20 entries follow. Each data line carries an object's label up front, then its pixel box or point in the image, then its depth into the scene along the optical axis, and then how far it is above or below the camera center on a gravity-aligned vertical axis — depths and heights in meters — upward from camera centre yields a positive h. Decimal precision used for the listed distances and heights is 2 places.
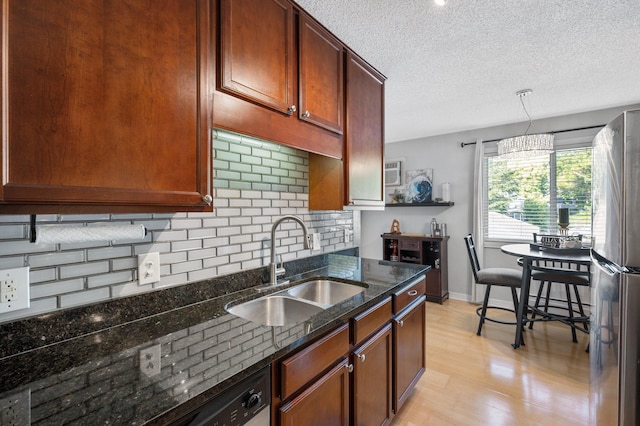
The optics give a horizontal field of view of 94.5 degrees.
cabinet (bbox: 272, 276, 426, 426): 1.01 -0.69
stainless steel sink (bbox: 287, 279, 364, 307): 1.75 -0.48
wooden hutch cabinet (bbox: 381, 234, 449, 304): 4.11 -0.63
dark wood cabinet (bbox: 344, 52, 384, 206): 1.89 +0.53
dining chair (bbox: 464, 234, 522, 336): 3.00 -0.69
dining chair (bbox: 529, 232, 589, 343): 2.81 -0.80
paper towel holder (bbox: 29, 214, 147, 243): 0.92 -0.06
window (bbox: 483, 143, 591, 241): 3.44 +0.23
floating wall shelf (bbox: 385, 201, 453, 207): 4.20 +0.11
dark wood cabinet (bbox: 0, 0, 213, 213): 0.70 +0.29
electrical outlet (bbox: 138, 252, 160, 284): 1.18 -0.23
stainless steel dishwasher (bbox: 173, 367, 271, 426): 0.74 -0.53
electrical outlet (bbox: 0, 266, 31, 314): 0.88 -0.24
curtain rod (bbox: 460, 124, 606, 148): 3.31 +0.96
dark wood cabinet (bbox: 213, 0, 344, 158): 1.17 +0.63
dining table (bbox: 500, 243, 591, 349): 2.54 -0.40
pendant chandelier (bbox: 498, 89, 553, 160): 2.81 +0.65
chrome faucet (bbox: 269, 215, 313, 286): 1.62 -0.24
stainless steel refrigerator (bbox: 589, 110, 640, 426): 0.98 -0.23
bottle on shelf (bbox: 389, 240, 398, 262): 4.45 -0.59
